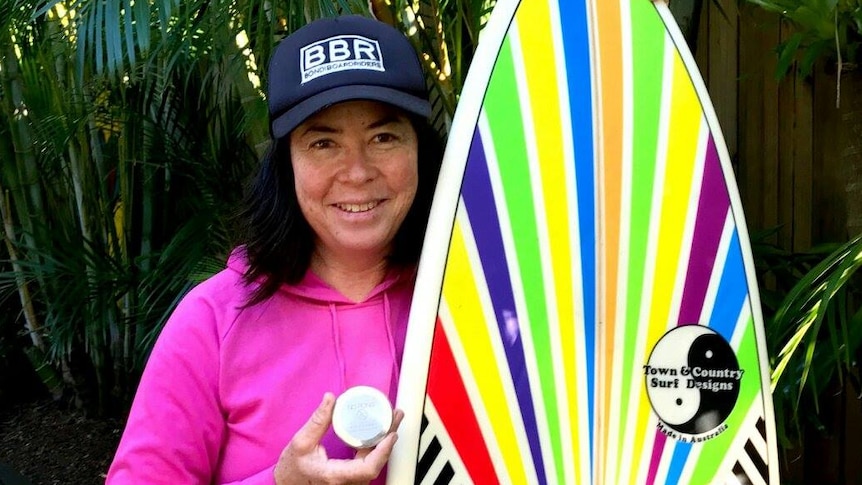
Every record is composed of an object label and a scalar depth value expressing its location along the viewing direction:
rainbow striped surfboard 1.24
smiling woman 1.05
